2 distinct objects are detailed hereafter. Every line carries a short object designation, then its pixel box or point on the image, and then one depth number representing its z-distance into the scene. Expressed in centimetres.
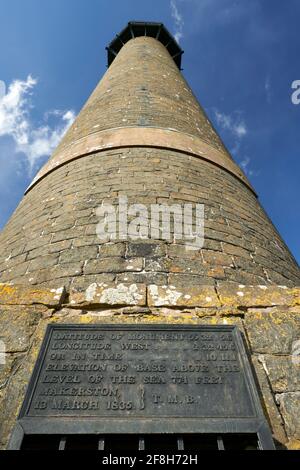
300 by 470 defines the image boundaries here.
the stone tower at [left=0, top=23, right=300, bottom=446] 229
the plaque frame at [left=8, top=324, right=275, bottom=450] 171
